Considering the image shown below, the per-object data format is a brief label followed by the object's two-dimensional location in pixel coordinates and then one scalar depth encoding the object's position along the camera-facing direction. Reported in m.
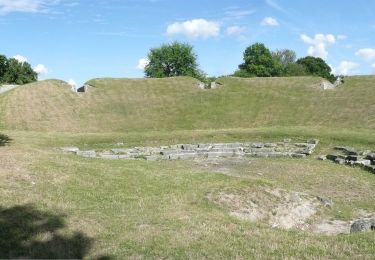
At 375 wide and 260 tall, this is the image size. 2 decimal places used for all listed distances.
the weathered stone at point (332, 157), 27.34
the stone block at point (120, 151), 29.38
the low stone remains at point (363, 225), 12.39
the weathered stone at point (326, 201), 17.39
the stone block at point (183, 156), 27.58
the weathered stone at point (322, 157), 27.49
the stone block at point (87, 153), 27.28
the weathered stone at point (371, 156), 26.07
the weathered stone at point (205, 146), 30.67
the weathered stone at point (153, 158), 26.83
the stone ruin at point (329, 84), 51.88
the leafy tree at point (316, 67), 109.88
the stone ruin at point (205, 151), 27.65
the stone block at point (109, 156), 26.59
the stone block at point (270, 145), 32.03
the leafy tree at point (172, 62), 103.31
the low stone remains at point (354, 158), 25.03
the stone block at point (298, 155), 28.19
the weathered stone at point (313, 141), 33.16
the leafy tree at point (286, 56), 135.94
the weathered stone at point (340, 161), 26.12
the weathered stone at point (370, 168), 23.86
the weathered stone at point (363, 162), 25.03
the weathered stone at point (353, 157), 26.10
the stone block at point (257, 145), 31.78
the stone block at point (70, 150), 28.25
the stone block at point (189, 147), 30.91
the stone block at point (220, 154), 28.89
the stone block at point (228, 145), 31.44
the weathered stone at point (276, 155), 28.28
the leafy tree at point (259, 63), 101.38
